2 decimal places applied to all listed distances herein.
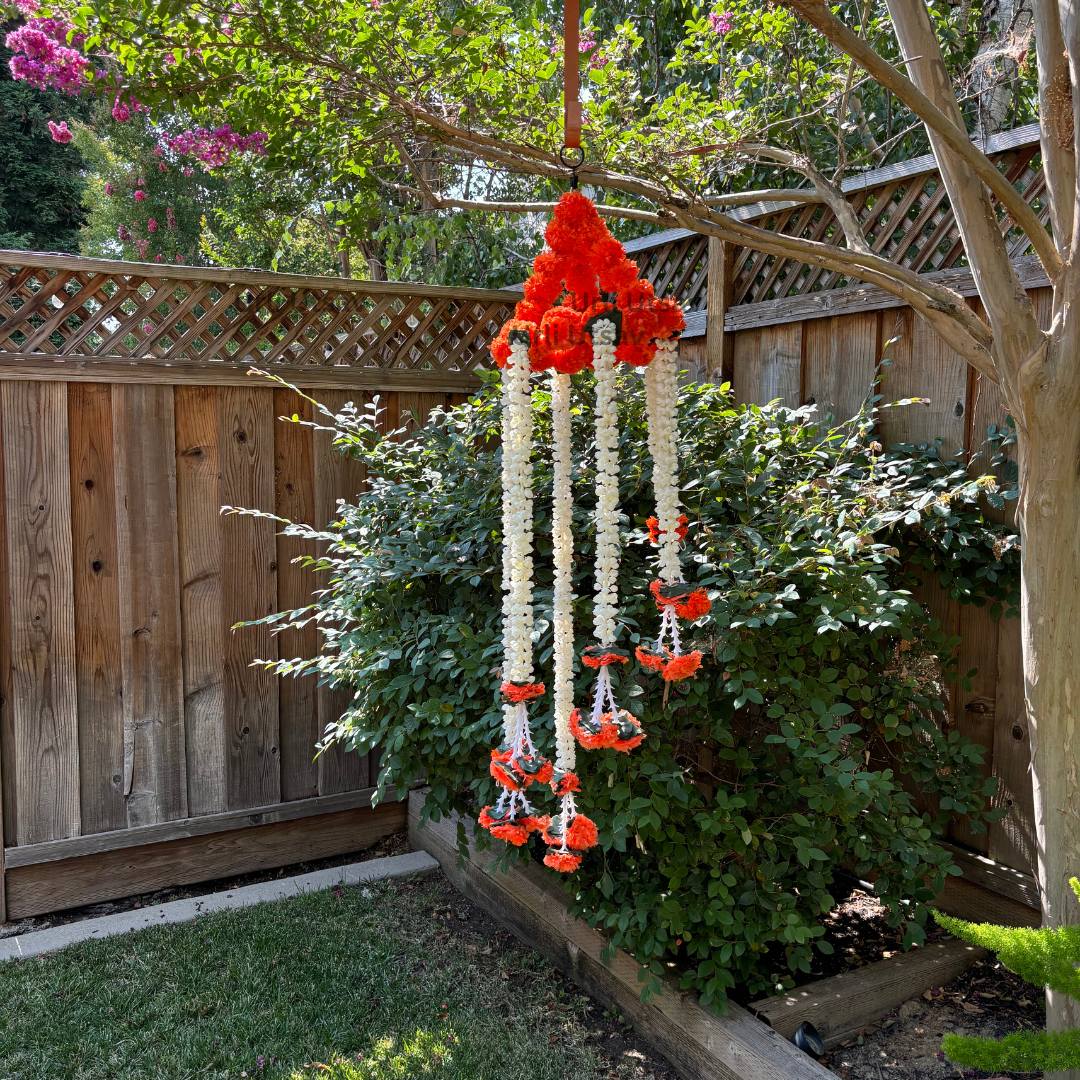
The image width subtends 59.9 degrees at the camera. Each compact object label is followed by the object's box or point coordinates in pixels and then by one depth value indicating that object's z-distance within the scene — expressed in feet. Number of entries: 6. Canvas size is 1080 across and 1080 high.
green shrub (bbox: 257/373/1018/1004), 7.00
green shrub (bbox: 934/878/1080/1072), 4.79
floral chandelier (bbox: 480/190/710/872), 5.42
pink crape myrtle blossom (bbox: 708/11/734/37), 9.71
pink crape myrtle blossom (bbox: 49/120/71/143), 18.72
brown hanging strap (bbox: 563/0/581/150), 5.39
